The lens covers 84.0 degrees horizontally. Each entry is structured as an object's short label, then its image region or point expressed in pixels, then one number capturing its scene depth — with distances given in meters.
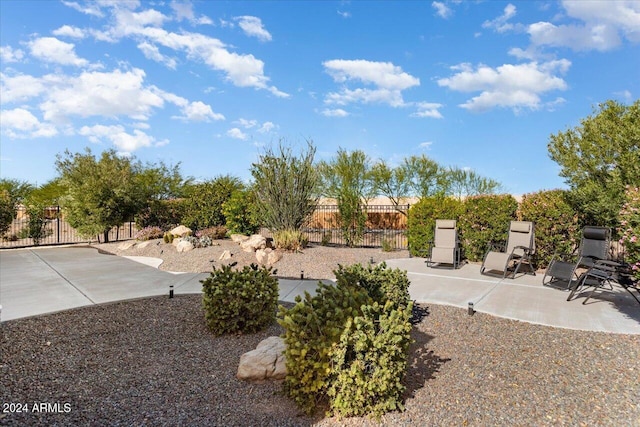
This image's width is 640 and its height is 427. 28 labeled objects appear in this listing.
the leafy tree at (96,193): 12.36
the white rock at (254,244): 9.04
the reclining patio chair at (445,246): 7.75
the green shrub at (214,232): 10.85
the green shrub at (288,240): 9.15
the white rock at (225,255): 8.45
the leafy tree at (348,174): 20.53
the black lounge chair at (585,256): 5.97
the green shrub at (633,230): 4.00
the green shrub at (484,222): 8.10
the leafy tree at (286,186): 9.29
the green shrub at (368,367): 2.45
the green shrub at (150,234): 11.93
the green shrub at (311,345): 2.54
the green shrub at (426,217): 8.95
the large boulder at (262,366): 3.04
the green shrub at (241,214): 10.60
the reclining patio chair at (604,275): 5.28
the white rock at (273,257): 8.20
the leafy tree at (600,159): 7.29
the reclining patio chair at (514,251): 6.90
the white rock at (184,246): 9.55
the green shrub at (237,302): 3.90
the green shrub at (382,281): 4.03
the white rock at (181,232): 10.99
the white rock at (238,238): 10.10
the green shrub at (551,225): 7.46
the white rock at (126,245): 10.84
